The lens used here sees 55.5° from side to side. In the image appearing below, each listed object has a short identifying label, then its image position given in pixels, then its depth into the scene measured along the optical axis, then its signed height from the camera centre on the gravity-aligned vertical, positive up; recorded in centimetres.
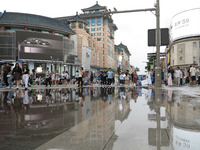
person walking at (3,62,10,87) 1360 +69
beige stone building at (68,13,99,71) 5900 +1269
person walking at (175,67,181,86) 1812 +37
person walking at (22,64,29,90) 1281 +28
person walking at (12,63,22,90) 1176 +42
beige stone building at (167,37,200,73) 5466 +812
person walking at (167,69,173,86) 1812 -1
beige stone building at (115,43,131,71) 12324 +1809
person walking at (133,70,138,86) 1913 +20
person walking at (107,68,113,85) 1882 +40
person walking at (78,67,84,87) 1620 +18
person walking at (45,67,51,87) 1691 +19
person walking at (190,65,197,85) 1593 +58
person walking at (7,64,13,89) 1365 +23
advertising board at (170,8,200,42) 5109 +1554
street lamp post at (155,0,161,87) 1230 +233
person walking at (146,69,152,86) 1703 +8
